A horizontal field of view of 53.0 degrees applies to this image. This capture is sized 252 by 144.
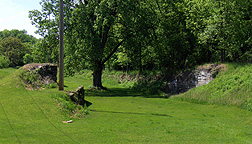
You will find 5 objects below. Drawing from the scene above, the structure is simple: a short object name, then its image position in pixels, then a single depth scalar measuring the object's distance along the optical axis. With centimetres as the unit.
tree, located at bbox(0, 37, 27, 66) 9812
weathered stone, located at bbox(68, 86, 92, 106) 1598
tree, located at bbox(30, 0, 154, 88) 2684
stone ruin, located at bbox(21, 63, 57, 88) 1808
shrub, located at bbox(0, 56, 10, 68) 7754
